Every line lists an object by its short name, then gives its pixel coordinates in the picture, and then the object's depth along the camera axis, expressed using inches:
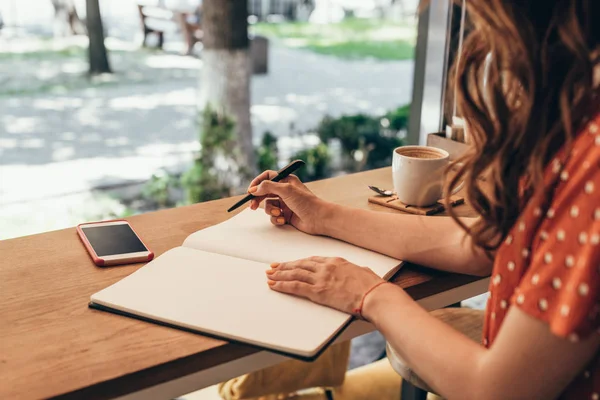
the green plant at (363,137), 157.2
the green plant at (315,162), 149.9
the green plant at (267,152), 149.8
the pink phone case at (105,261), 42.9
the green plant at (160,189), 141.0
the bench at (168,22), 192.2
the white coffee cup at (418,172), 52.5
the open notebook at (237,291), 34.3
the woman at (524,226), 27.9
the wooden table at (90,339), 31.1
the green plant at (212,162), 136.6
